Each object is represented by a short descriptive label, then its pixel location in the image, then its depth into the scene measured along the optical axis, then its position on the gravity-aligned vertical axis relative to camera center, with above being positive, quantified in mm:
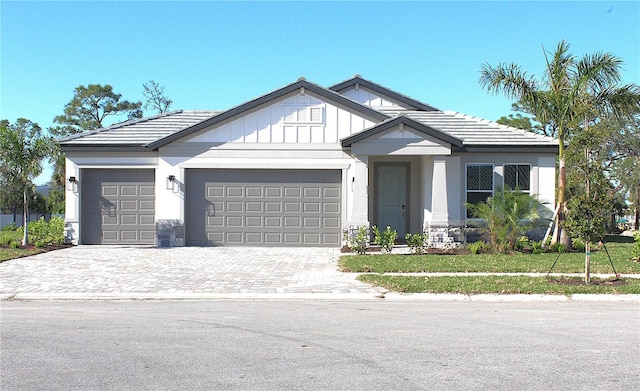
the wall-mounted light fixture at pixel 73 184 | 18250 +697
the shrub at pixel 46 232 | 17406 -848
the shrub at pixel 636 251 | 14234 -1008
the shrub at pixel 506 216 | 15953 -165
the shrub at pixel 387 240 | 15492 -872
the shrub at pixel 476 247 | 15774 -1061
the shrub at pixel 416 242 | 15414 -925
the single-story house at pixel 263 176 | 17938 +1040
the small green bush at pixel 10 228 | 28416 -1207
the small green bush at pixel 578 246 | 16531 -1039
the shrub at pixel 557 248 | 15998 -1075
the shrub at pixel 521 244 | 16359 -988
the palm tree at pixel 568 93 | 16156 +3491
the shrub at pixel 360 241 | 15641 -918
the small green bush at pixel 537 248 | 15805 -1074
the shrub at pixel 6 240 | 16900 -1099
